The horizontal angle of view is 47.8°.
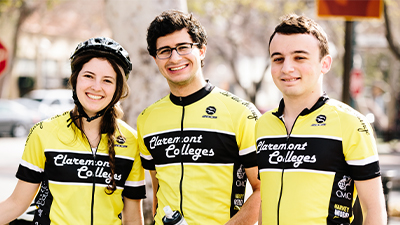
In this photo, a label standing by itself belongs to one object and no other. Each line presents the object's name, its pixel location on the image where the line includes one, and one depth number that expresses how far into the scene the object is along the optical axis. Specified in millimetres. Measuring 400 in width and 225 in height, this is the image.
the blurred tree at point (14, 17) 23203
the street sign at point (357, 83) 11810
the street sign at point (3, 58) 9266
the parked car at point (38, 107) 25109
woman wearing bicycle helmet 3289
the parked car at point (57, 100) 26038
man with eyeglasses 3357
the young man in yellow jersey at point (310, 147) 2822
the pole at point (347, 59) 8930
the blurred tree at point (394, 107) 24169
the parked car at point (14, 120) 23641
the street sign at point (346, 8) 8266
